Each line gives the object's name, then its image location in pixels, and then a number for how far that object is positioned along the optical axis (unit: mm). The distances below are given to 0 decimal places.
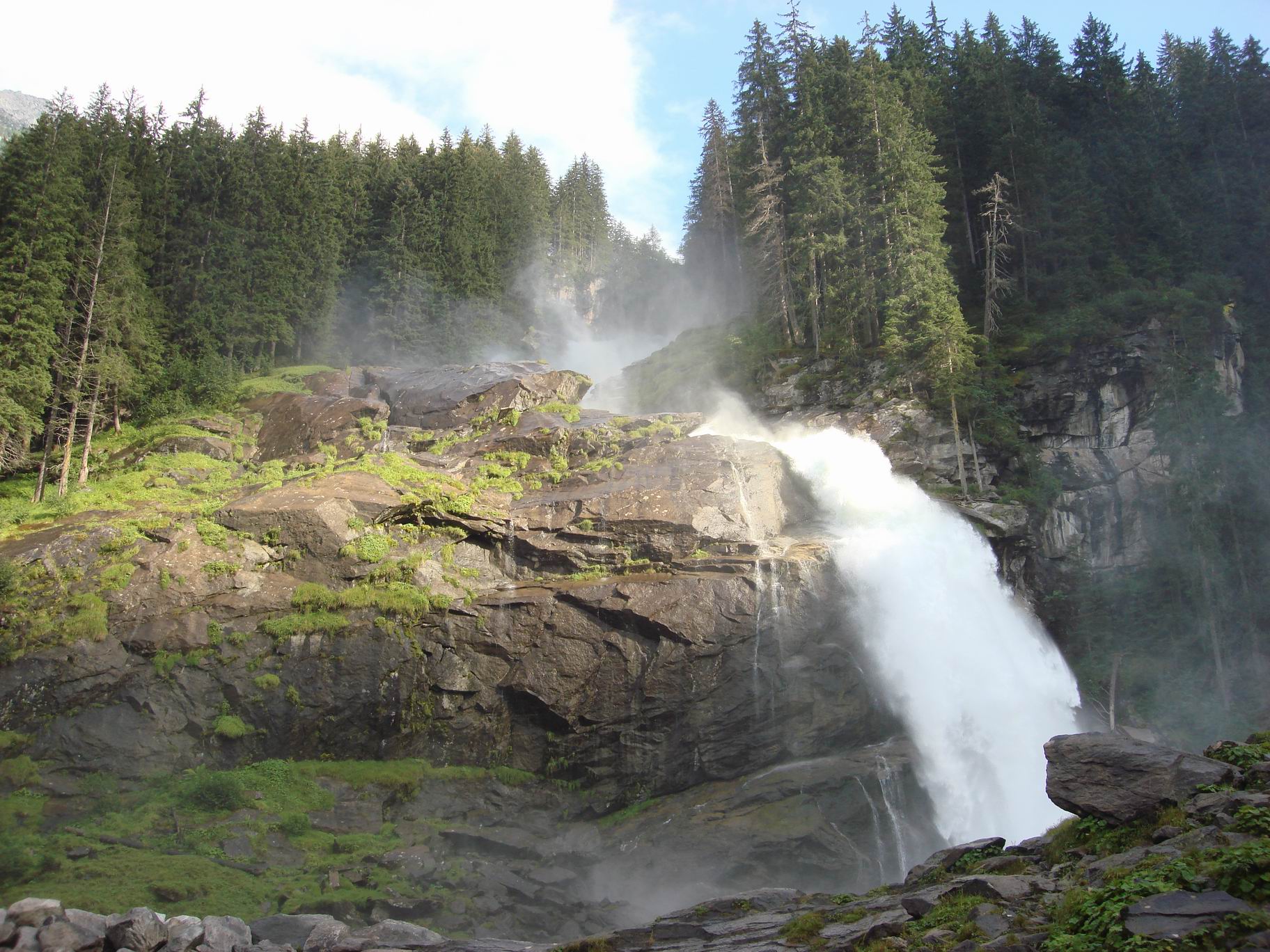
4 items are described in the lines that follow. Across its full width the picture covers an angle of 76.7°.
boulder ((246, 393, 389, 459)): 30484
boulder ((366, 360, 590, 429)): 32844
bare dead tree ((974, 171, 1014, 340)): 34781
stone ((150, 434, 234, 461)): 29453
